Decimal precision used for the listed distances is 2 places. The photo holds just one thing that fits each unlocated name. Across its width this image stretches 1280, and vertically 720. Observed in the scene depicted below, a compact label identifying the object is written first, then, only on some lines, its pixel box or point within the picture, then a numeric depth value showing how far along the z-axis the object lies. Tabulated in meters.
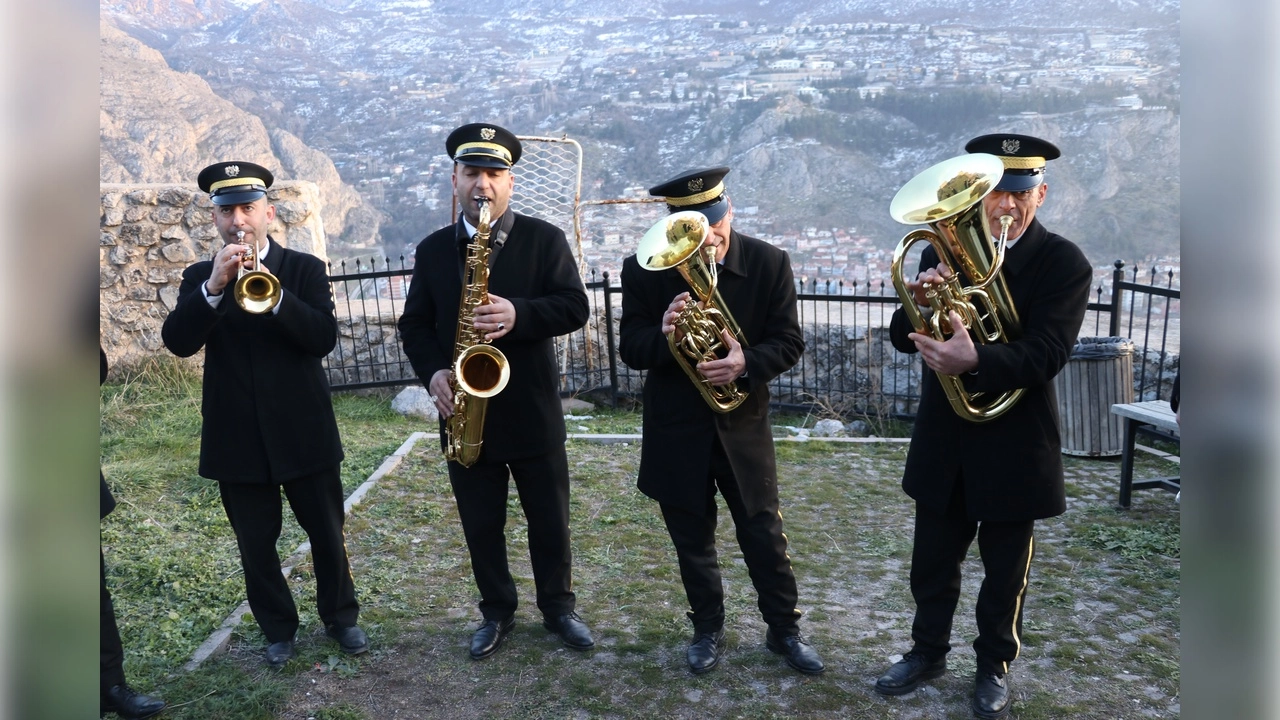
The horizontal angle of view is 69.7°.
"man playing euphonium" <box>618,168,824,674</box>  3.70
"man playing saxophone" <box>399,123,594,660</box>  3.84
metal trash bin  6.87
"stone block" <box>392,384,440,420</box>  8.61
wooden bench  5.62
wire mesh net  11.17
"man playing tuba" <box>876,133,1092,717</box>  3.23
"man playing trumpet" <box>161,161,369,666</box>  3.72
